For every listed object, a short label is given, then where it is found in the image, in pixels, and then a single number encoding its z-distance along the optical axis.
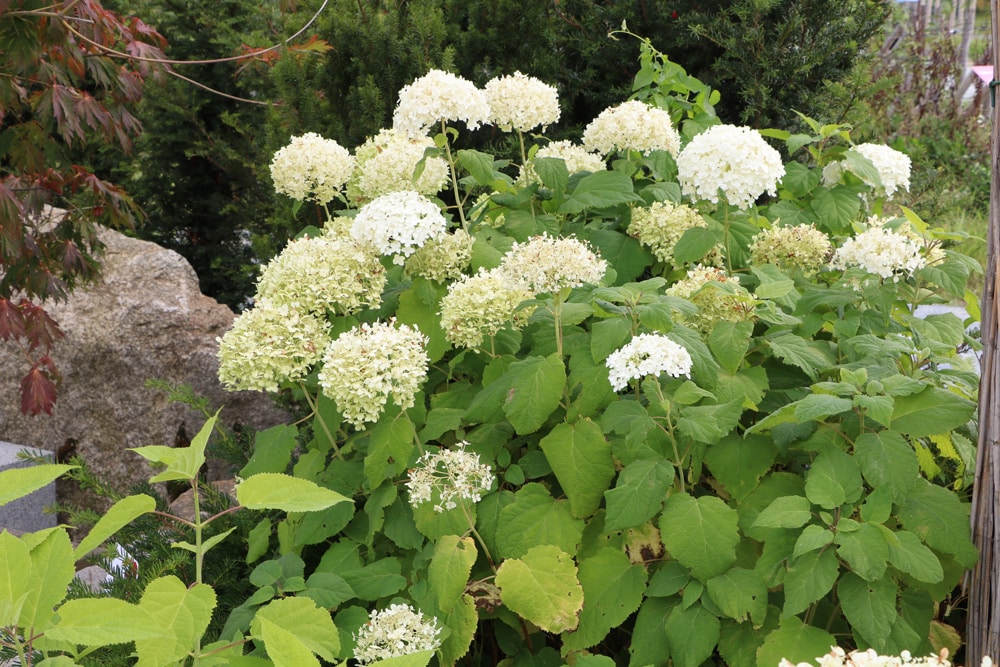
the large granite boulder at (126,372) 4.36
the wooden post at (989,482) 1.62
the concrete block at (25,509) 4.18
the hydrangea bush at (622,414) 1.65
